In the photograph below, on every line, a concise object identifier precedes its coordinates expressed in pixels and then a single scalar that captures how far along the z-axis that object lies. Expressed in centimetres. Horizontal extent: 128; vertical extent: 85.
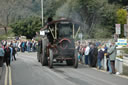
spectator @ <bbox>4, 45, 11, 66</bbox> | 2361
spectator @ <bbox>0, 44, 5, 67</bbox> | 2258
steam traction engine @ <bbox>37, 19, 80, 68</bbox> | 2245
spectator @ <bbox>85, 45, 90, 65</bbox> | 2496
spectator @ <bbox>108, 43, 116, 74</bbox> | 1855
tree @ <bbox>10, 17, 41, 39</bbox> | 6217
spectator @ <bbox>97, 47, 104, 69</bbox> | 2155
